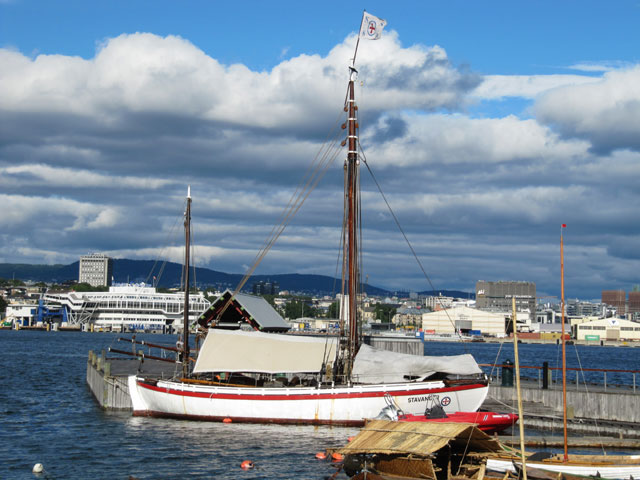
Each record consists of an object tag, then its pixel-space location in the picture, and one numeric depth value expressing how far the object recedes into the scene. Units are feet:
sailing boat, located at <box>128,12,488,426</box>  144.56
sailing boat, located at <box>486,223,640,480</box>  90.17
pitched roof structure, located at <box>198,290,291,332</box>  202.28
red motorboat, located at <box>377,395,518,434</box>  128.36
